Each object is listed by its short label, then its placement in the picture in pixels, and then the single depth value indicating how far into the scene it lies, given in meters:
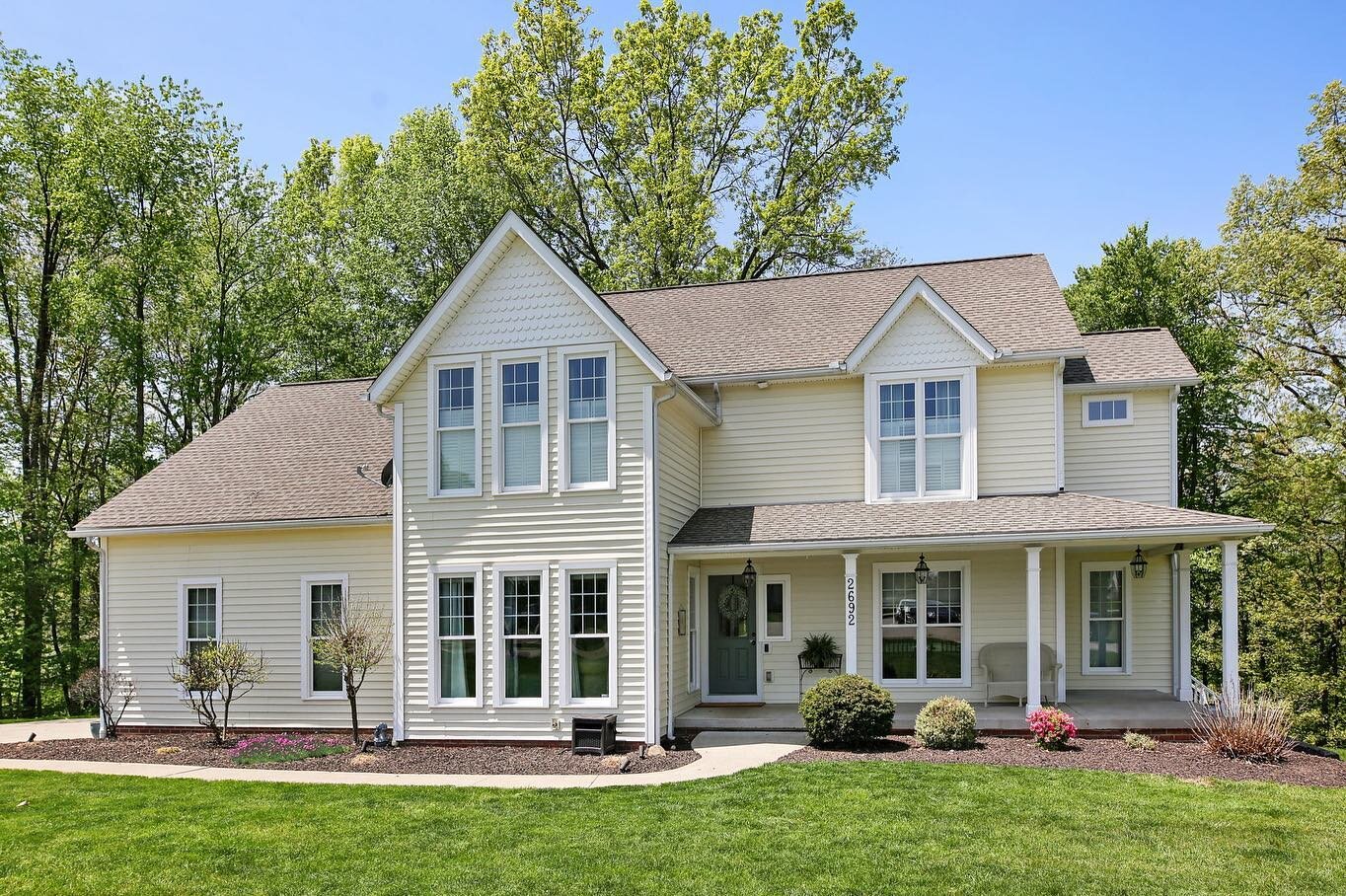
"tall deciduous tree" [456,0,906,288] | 32.47
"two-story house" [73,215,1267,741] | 15.03
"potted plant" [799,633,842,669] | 17.06
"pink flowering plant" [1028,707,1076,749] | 13.40
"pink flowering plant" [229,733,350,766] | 14.73
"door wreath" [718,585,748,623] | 17.55
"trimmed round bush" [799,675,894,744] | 13.68
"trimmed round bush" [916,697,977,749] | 13.48
